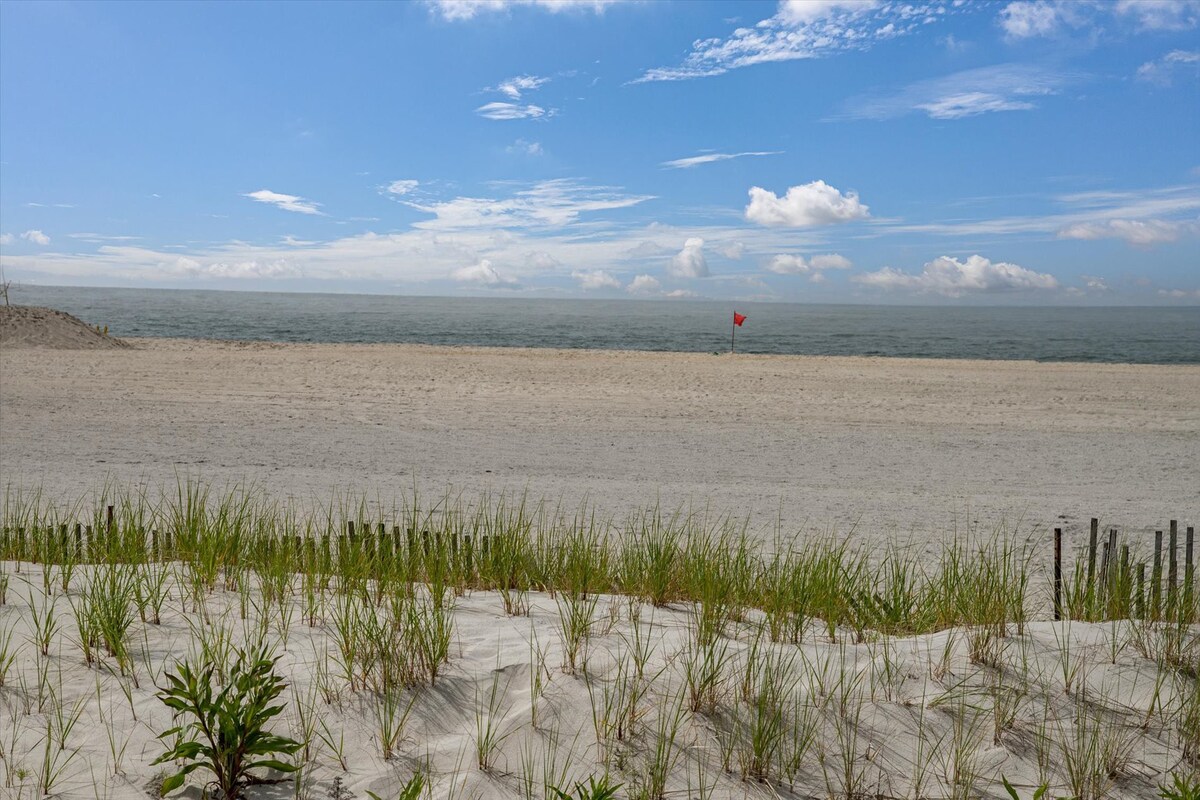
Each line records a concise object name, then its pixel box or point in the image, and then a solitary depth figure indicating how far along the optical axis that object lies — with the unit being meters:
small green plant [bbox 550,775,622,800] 2.72
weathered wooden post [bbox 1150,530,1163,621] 4.60
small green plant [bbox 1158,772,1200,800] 2.82
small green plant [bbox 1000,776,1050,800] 2.79
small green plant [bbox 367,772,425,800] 2.82
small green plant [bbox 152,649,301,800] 3.00
